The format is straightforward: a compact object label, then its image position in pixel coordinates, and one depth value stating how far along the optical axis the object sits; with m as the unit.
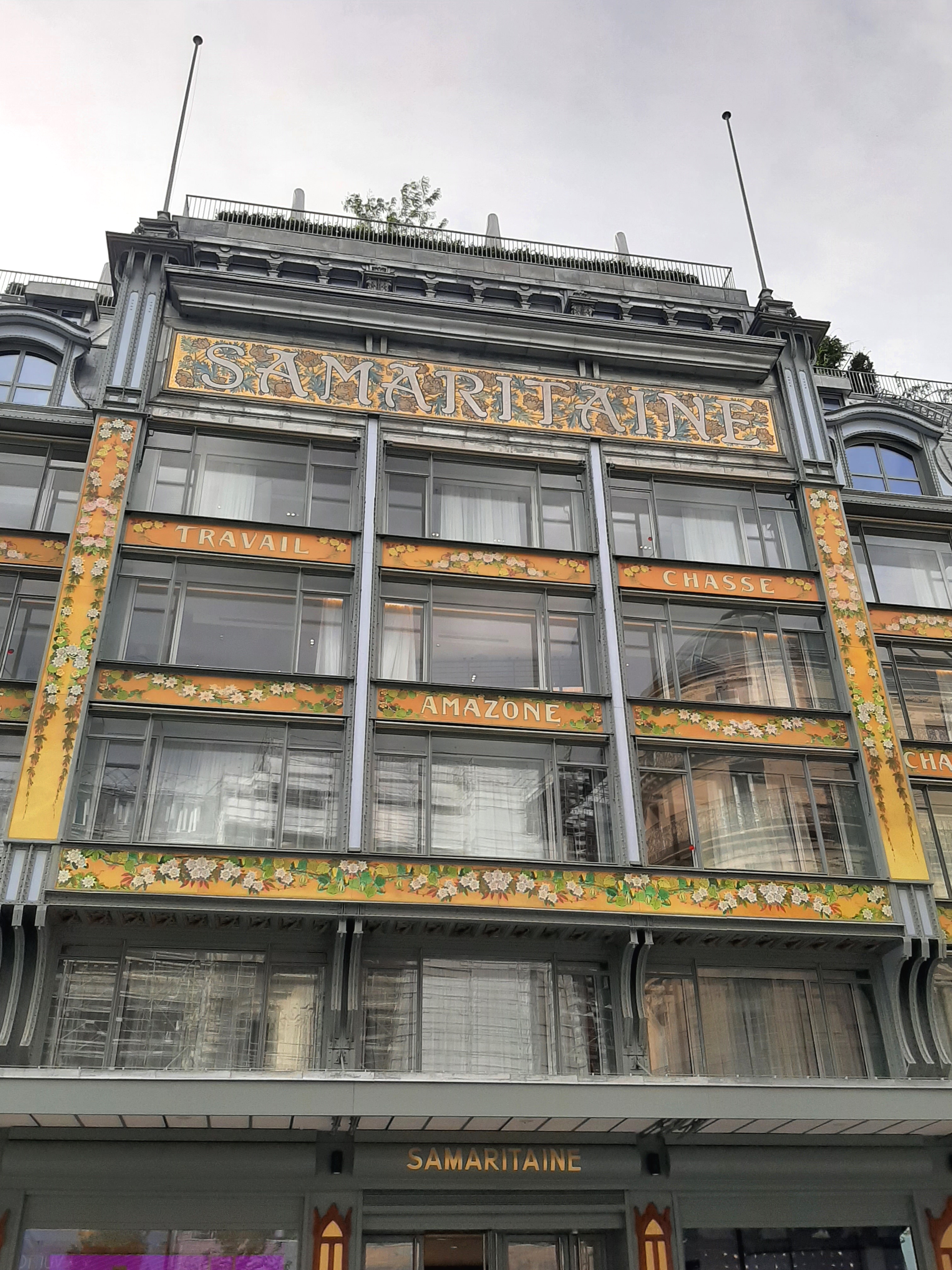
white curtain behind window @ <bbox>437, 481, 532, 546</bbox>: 23.55
